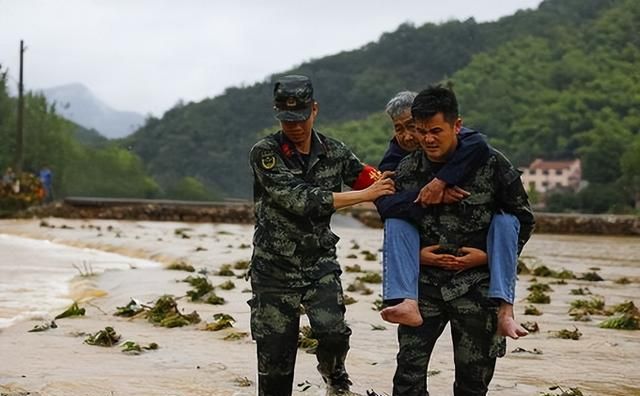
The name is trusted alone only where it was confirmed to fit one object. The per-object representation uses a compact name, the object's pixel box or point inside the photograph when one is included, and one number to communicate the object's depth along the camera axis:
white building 90.00
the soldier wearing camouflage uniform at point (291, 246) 4.92
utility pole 44.75
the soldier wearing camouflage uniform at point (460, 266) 4.21
